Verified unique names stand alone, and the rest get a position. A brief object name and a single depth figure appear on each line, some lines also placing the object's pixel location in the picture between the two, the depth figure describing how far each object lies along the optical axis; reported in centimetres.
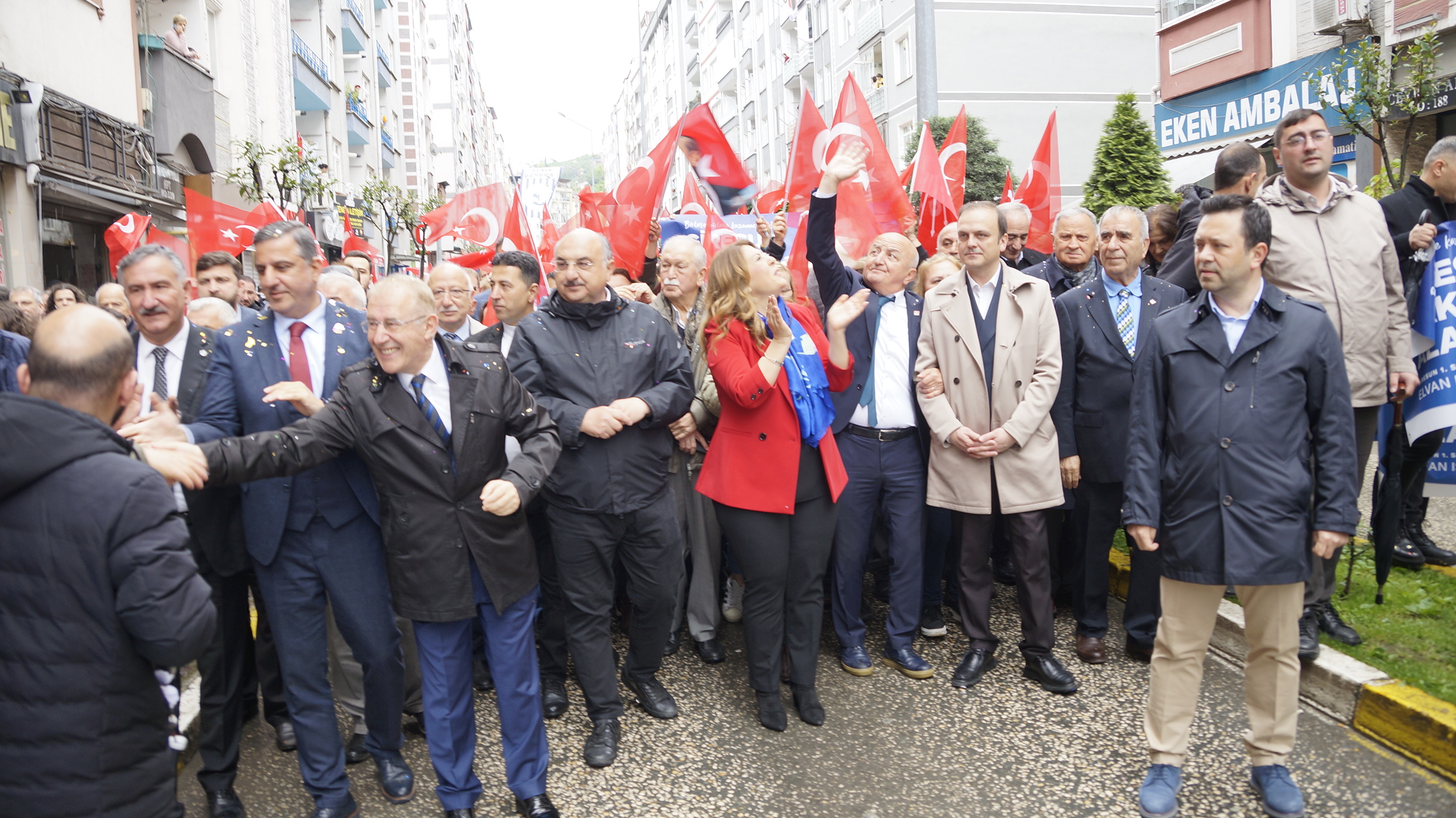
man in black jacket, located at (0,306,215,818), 216
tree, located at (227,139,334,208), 1745
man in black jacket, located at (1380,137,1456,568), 474
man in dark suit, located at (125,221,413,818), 360
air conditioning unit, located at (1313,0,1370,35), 1526
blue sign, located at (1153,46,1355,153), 1659
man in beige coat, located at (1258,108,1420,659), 447
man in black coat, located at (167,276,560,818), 344
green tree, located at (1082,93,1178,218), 1672
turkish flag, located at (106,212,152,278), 1005
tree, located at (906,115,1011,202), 2716
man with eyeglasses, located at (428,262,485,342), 564
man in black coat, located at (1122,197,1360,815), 342
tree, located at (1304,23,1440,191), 1051
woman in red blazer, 422
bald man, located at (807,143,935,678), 495
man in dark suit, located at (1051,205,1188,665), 502
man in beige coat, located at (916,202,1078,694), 476
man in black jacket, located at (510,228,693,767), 415
